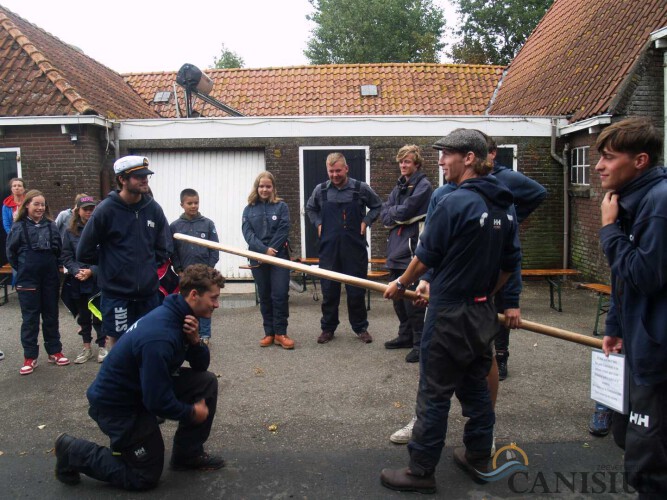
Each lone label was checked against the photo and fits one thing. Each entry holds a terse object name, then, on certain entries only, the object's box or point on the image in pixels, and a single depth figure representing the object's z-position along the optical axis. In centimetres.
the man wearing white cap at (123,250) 443
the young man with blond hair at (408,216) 588
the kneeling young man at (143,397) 329
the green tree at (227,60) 4962
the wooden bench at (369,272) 882
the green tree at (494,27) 3081
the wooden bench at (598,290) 684
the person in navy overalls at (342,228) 650
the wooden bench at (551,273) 859
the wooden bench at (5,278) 905
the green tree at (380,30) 3681
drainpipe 1068
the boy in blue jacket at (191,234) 630
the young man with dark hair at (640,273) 248
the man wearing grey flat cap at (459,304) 329
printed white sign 274
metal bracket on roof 1198
